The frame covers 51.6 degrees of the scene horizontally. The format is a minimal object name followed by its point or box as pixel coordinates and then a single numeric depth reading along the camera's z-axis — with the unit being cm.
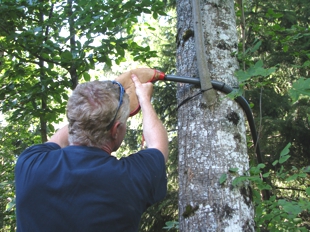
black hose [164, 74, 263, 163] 199
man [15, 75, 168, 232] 120
